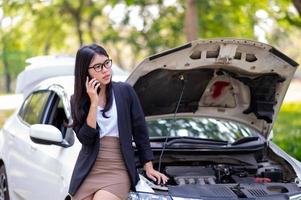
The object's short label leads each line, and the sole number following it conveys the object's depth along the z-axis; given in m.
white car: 5.92
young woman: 5.03
